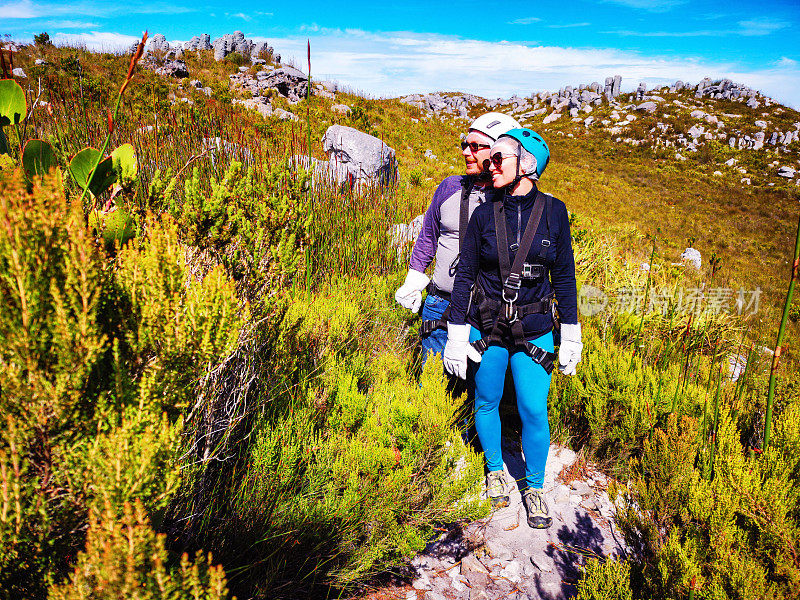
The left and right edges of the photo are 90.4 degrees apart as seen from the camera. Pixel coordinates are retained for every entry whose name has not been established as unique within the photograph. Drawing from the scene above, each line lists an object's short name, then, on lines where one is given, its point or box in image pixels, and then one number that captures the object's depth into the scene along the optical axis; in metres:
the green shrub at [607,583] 1.47
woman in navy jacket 2.06
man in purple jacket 2.46
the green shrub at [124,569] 0.70
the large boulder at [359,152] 8.88
